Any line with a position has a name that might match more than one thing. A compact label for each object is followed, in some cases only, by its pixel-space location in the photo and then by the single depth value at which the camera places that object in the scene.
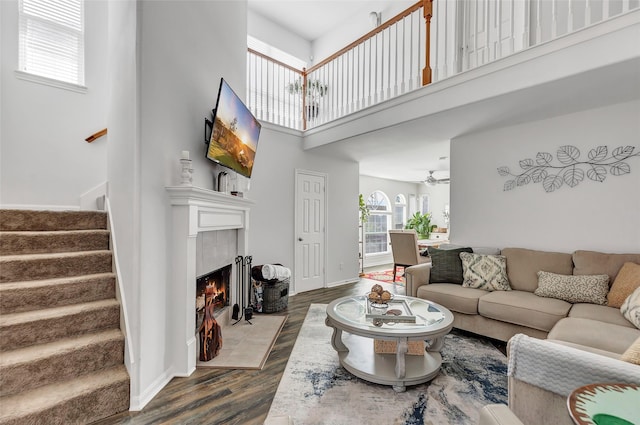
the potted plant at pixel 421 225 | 8.34
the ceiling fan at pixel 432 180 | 6.66
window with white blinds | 3.21
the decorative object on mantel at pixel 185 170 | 2.27
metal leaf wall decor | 2.91
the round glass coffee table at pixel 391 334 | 2.02
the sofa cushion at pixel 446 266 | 3.44
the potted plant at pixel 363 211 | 6.86
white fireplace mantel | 2.23
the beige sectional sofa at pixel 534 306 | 2.00
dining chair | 5.21
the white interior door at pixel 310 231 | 4.80
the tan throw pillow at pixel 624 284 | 2.40
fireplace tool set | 3.42
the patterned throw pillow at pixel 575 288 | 2.58
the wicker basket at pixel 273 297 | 3.75
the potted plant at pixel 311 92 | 4.81
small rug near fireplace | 2.41
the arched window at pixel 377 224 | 7.69
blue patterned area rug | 1.79
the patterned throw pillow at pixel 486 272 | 3.14
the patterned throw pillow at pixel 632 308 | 2.06
